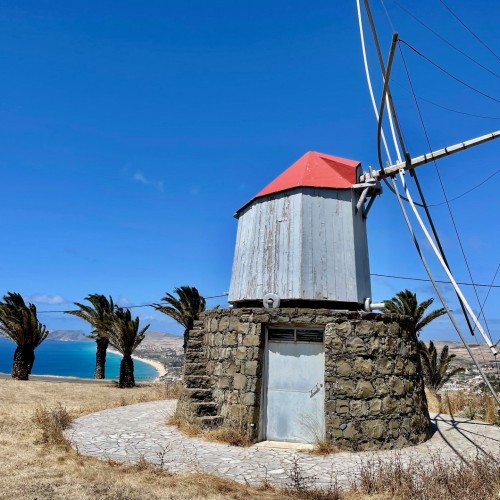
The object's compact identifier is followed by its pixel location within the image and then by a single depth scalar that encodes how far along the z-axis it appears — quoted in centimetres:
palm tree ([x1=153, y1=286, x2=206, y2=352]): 2848
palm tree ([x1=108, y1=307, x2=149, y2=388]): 2591
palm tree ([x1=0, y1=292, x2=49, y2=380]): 2600
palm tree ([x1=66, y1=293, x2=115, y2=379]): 2809
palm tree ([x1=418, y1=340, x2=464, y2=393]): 2278
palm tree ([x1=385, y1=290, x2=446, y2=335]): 2347
